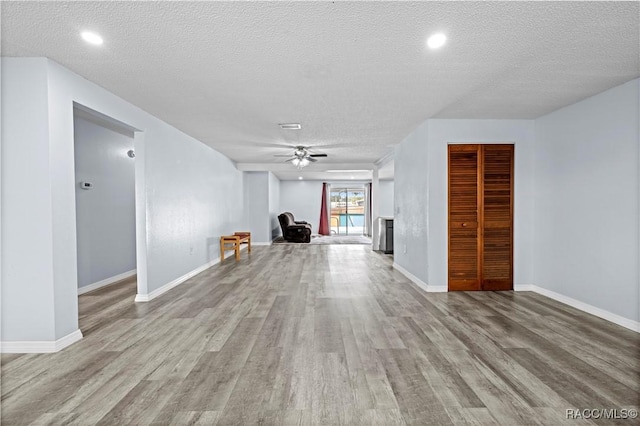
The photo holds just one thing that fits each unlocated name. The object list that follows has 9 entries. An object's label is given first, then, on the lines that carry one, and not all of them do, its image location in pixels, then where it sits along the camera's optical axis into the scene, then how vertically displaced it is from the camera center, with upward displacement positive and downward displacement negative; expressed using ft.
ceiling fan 19.63 +3.36
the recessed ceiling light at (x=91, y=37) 6.98 +3.97
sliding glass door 45.68 -0.42
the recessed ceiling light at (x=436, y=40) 7.03 +3.86
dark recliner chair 33.45 -2.41
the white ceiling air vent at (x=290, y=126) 14.43 +3.90
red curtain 43.29 -1.07
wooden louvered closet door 14.03 -0.34
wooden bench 22.25 -2.40
